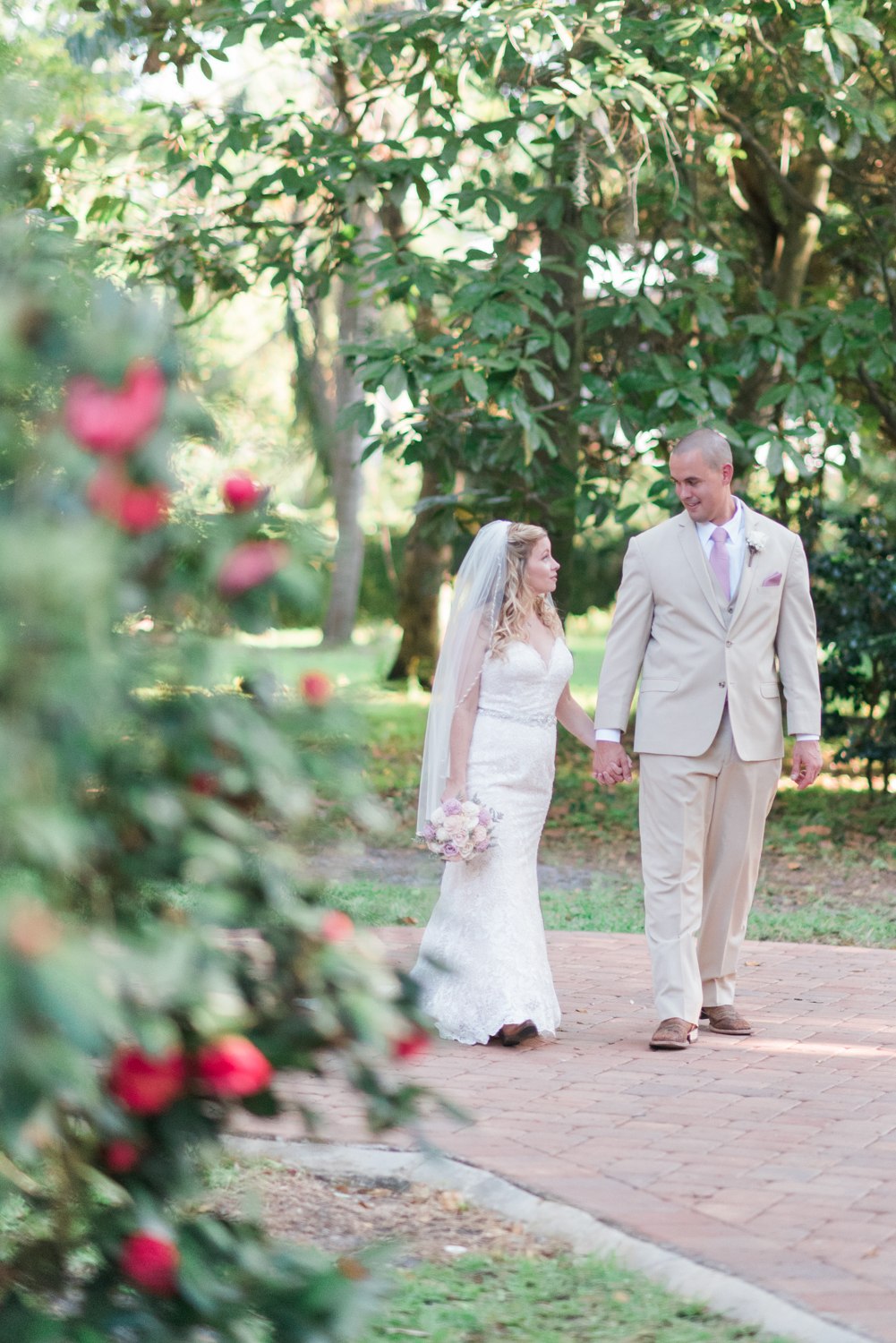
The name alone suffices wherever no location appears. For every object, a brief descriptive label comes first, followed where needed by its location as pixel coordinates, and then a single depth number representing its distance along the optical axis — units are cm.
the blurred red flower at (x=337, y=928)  890
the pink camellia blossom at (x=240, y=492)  866
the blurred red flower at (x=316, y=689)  883
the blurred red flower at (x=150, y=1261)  854
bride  1609
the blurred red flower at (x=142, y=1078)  790
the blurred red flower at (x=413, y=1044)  863
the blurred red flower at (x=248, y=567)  848
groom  1594
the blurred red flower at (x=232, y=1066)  807
